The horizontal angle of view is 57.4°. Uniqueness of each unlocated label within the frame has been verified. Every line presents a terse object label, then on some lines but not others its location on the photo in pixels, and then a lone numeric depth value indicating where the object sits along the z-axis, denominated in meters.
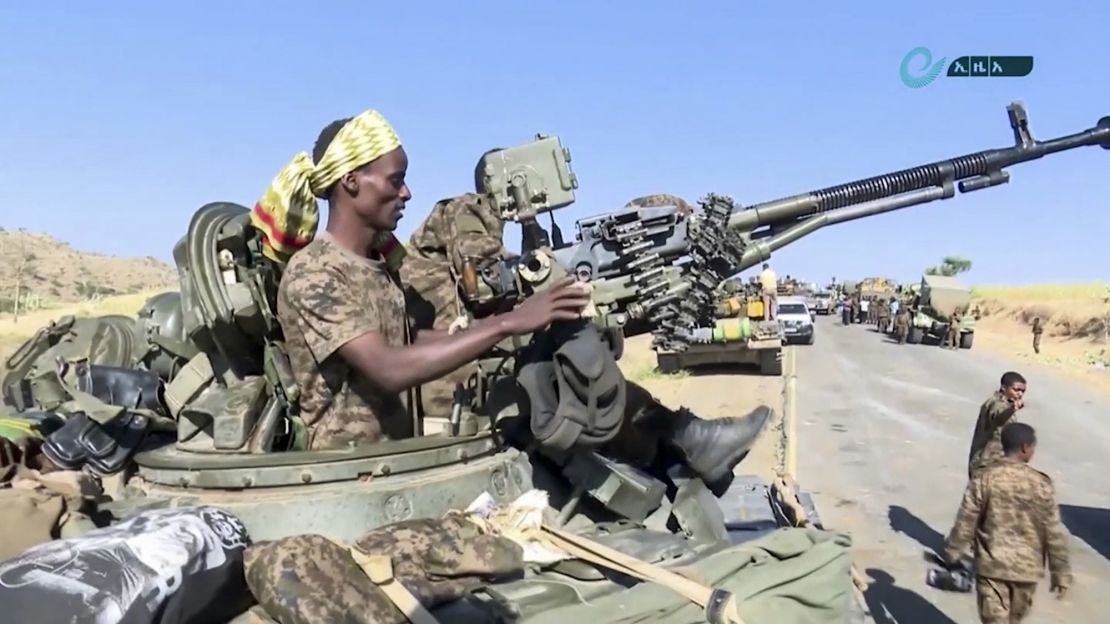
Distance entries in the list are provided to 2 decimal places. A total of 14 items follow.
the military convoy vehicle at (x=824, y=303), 62.88
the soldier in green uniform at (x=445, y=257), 3.99
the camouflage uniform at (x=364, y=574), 2.33
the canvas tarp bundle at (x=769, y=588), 2.61
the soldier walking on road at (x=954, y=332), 32.53
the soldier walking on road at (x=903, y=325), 35.44
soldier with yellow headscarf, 2.84
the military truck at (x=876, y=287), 51.44
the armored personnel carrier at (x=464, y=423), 2.83
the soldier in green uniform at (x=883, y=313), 40.97
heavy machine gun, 3.62
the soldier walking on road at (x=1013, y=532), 5.82
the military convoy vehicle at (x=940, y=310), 33.22
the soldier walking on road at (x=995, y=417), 7.79
